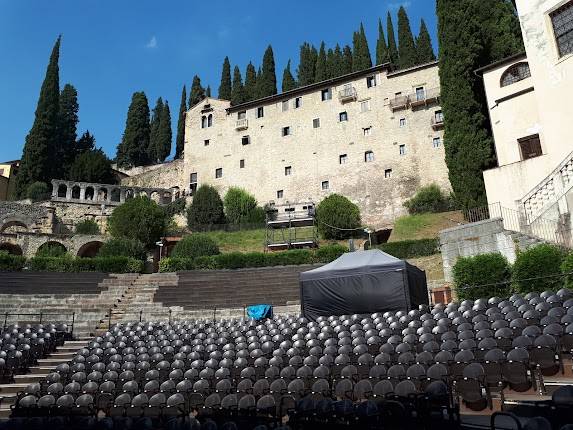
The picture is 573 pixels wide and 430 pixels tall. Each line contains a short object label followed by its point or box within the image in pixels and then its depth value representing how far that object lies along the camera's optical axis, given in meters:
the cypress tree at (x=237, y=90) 52.55
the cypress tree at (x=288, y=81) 52.11
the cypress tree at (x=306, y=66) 52.84
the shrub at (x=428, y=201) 35.28
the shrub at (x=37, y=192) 43.50
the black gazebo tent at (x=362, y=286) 15.02
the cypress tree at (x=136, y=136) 59.86
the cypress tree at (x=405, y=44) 45.75
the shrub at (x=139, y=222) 34.44
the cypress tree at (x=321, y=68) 50.50
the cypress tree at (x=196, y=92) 59.31
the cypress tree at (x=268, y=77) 51.69
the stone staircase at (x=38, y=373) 10.98
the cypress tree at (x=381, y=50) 48.59
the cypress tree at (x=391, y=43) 48.71
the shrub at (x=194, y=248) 31.98
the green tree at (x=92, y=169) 48.94
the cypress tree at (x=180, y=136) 61.58
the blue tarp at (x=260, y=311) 18.49
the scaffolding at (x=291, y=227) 35.66
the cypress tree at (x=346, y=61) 49.53
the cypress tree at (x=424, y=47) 45.47
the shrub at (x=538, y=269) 13.69
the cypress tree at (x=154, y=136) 62.62
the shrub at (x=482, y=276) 15.67
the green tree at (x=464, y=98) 25.19
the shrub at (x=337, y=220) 35.00
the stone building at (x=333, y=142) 39.82
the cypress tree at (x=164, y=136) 61.91
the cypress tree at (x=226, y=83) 56.96
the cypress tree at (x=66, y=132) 51.06
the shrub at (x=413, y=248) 24.95
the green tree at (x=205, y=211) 42.06
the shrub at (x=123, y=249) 31.31
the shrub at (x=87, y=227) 39.56
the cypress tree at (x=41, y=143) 47.78
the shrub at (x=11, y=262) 26.24
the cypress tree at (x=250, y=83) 52.76
